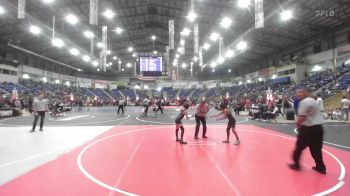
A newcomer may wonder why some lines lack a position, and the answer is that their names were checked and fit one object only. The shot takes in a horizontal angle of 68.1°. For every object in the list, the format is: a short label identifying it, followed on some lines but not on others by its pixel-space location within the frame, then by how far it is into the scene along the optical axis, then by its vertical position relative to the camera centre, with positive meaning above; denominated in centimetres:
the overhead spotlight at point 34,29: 2641 +756
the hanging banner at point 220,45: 2661 +600
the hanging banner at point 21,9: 1288 +465
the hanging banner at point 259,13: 1395 +485
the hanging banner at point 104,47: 2159 +472
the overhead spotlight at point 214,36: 3200 +848
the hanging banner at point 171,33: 2075 +569
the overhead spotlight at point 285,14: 1973 +691
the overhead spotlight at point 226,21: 2584 +836
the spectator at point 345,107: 1613 -24
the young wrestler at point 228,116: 901 -50
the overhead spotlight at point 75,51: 3698 +756
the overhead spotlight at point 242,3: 1977 +847
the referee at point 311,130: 541 -56
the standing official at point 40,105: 1136 -12
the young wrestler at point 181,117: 930 -52
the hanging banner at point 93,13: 1362 +475
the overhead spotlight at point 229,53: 3602 +715
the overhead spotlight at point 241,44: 3086 +714
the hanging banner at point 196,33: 2119 +580
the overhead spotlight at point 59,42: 2783 +680
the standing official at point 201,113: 1007 -40
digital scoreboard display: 2356 +352
